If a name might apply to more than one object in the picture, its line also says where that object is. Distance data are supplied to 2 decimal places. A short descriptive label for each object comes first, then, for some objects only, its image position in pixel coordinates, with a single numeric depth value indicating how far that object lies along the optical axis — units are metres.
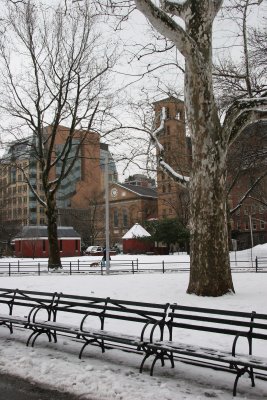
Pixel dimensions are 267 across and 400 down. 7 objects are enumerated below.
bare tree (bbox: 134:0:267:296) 14.42
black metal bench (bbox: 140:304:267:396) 6.28
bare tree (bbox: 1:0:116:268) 31.48
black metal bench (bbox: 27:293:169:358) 7.77
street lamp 27.36
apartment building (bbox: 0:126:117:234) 94.90
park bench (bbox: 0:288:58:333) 9.73
